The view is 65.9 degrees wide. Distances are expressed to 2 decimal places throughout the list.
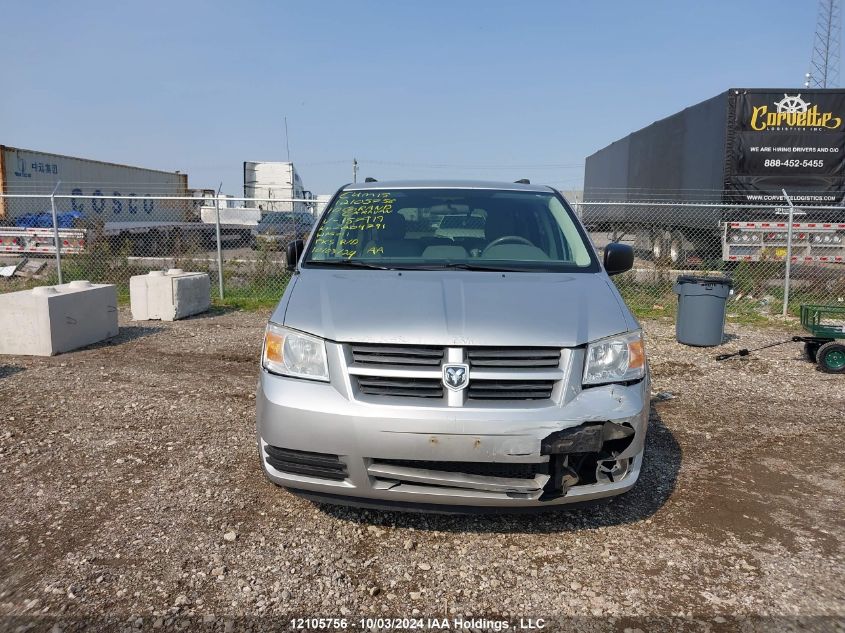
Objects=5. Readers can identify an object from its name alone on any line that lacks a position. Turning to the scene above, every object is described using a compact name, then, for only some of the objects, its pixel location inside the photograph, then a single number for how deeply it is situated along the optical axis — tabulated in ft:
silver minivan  9.23
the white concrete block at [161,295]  30.53
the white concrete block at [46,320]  23.59
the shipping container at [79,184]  67.97
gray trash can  26.30
